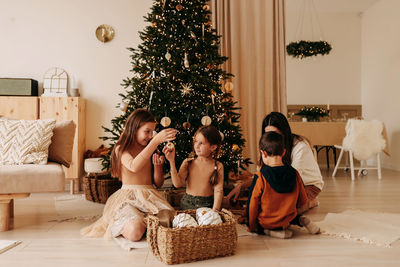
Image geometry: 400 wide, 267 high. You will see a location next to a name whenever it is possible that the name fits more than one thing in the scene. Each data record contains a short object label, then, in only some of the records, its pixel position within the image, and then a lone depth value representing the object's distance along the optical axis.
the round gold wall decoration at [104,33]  4.23
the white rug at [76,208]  2.74
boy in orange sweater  2.15
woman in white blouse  2.60
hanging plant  6.01
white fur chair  5.01
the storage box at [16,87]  3.86
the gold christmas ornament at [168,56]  2.86
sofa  2.17
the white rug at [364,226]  2.13
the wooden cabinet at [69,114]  3.87
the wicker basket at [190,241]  1.65
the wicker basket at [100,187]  3.25
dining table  5.74
